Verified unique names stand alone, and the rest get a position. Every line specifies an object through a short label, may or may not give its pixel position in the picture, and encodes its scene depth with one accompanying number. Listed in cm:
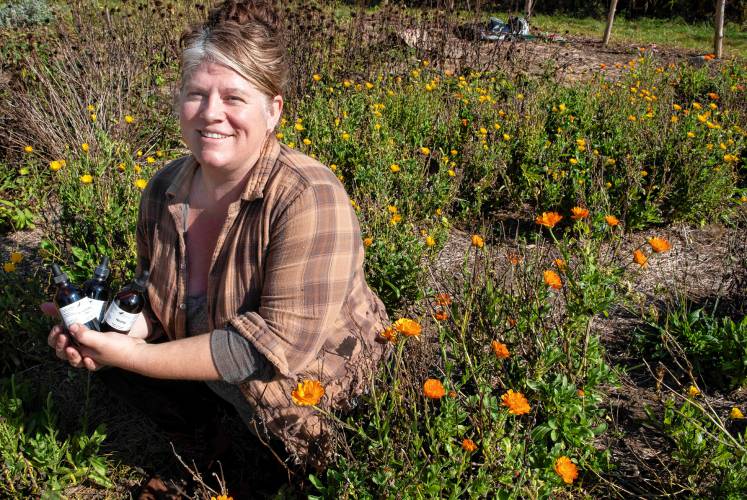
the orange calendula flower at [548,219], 212
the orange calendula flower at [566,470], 154
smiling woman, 168
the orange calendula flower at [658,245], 199
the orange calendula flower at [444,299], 196
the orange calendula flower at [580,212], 215
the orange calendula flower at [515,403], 150
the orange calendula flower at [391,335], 165
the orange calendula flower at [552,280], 186
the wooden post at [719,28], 798
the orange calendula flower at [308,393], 145
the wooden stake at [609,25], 914
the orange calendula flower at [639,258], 197
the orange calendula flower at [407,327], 150
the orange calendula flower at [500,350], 168
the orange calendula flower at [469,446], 144
